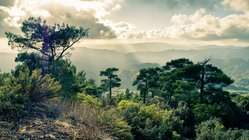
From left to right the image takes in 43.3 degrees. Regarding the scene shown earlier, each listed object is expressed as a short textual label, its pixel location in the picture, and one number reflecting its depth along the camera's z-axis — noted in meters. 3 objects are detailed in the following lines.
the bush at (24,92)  8.80
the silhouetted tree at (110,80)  60.19
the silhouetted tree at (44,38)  40.88
